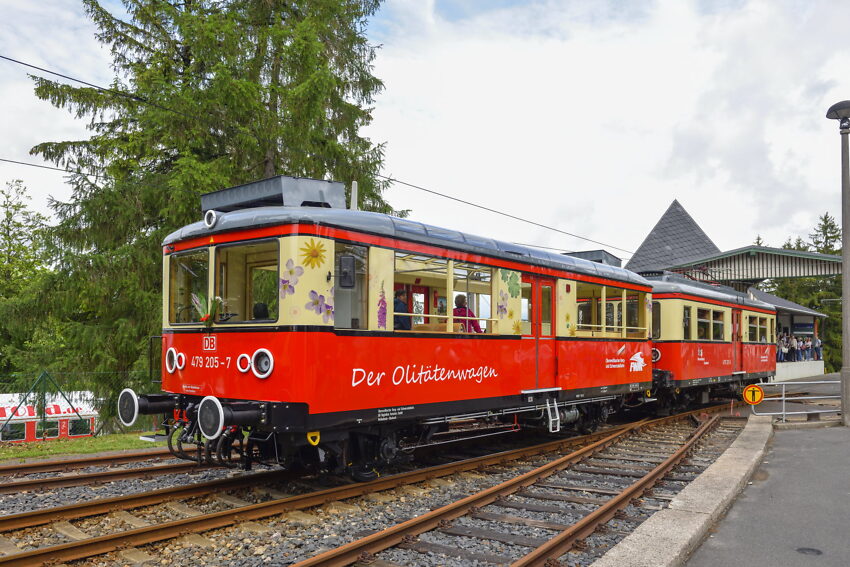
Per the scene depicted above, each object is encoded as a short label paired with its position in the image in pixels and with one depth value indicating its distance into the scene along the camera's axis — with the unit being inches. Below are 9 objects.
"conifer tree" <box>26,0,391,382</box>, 584.1
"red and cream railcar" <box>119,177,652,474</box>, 262.2
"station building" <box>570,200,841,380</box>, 1047.0
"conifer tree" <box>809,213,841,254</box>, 2411.4
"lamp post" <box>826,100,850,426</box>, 505.4
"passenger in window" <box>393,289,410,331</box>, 300.7
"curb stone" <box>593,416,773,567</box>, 193.9
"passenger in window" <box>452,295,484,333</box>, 338.6
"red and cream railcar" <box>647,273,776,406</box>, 605.6
